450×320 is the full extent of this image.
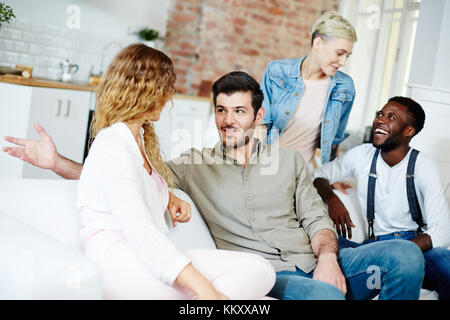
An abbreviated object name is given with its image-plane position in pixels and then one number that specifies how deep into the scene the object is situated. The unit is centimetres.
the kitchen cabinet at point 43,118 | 345
